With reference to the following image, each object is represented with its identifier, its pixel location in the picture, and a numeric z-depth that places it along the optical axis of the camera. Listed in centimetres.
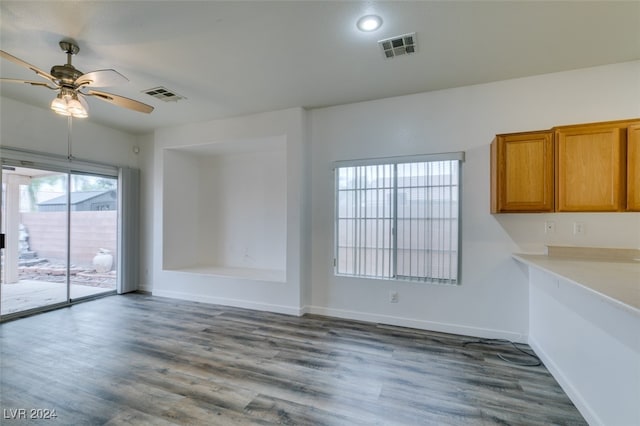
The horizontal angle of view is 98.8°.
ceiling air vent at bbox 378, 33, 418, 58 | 244
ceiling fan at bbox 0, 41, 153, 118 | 239
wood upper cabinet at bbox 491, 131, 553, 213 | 273
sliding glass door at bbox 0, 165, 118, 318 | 391
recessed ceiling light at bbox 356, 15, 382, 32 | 219
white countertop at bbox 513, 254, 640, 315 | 138
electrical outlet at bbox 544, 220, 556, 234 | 297
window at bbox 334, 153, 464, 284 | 341
